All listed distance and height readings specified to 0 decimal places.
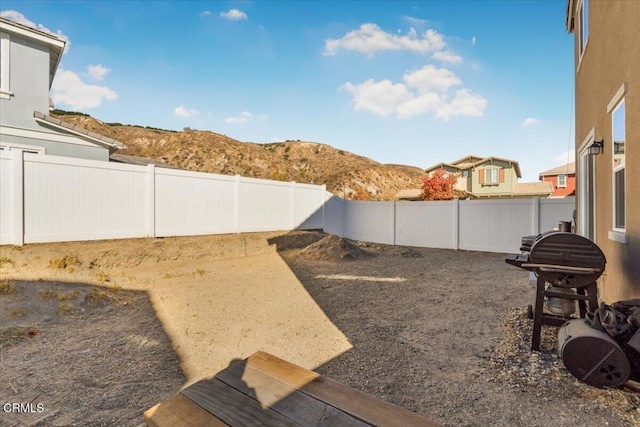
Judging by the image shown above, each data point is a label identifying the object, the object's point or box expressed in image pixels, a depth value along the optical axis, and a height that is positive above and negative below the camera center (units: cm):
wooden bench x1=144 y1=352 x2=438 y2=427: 130 -85
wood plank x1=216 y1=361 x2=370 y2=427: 130 -85
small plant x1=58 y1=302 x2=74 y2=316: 453 -139
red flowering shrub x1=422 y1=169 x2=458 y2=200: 2241 +233
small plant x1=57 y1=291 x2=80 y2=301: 490 -130
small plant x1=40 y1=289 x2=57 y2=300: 482 -125
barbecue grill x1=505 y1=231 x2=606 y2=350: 304 -46
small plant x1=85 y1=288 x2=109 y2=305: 500 -134
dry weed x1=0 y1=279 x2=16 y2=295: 470 -113
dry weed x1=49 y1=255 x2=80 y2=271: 574 -90
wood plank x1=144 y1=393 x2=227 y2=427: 129 -86
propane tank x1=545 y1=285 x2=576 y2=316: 348 -95
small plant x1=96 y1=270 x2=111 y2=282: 595 -119
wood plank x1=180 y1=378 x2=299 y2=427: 130 -85
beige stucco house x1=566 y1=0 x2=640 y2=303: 324 +109
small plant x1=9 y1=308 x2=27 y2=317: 427 -136
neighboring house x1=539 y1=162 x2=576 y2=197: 3006 +405
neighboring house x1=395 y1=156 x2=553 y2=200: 2733 +350
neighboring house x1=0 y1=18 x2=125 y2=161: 843 +324
